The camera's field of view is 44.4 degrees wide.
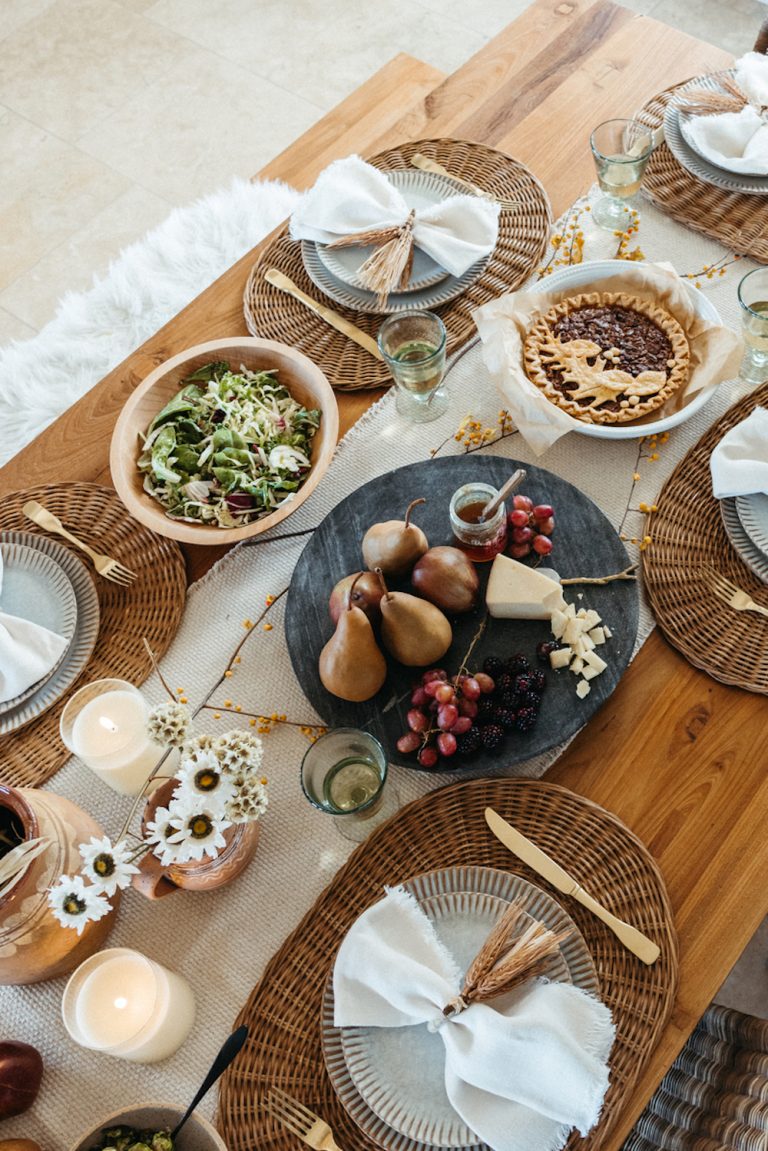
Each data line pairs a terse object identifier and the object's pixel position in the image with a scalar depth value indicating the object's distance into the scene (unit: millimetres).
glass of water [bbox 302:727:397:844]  1066
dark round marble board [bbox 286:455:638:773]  1113
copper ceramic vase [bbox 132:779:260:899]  1006
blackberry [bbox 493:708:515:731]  1096
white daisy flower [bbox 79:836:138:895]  882
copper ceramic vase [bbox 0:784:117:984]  930
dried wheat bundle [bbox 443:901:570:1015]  935
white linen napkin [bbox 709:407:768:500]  1206
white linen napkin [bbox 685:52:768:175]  1504
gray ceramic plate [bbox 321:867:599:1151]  918
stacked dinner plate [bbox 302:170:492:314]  1488
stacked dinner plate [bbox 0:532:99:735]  1244
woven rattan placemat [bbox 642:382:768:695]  1162
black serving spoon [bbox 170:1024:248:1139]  883
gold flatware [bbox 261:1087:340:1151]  945
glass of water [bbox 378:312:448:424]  1370
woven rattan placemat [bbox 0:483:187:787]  1226
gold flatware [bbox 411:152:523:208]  1589
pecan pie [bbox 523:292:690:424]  1329
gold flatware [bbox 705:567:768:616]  1170
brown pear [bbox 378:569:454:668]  1100
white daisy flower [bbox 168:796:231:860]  899
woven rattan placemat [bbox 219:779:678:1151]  970
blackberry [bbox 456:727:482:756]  1087
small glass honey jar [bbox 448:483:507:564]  1179
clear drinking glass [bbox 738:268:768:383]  1336
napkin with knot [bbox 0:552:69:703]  1221
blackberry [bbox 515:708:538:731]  1090
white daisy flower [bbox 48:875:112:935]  868
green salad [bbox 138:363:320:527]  1309
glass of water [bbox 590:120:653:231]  1499
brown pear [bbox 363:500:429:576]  1155
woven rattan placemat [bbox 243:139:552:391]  1474
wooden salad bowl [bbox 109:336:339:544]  1274
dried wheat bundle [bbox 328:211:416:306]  1482
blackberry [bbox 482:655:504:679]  1126
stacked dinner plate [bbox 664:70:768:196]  1526
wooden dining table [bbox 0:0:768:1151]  1049
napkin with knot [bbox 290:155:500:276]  1489
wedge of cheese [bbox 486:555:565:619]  1143
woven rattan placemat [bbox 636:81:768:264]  1502
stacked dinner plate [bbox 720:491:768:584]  1197
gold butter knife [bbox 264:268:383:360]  1475
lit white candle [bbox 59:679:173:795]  1091
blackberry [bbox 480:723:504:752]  1087
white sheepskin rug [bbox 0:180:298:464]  2234
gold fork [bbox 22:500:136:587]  1332
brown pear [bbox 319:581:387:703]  1079
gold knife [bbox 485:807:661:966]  995
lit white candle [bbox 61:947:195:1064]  921
